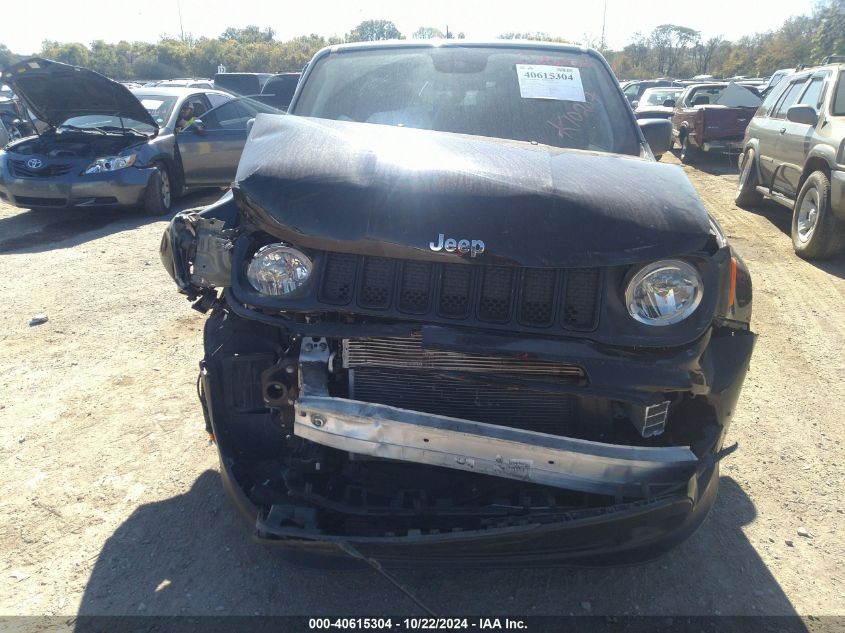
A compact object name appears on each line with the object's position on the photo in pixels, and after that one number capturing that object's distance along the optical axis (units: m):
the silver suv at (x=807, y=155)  6.83
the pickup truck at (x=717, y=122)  13.24
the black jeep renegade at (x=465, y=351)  2.05
